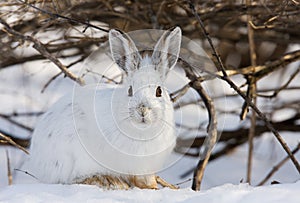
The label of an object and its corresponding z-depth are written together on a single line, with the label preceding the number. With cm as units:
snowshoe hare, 558
